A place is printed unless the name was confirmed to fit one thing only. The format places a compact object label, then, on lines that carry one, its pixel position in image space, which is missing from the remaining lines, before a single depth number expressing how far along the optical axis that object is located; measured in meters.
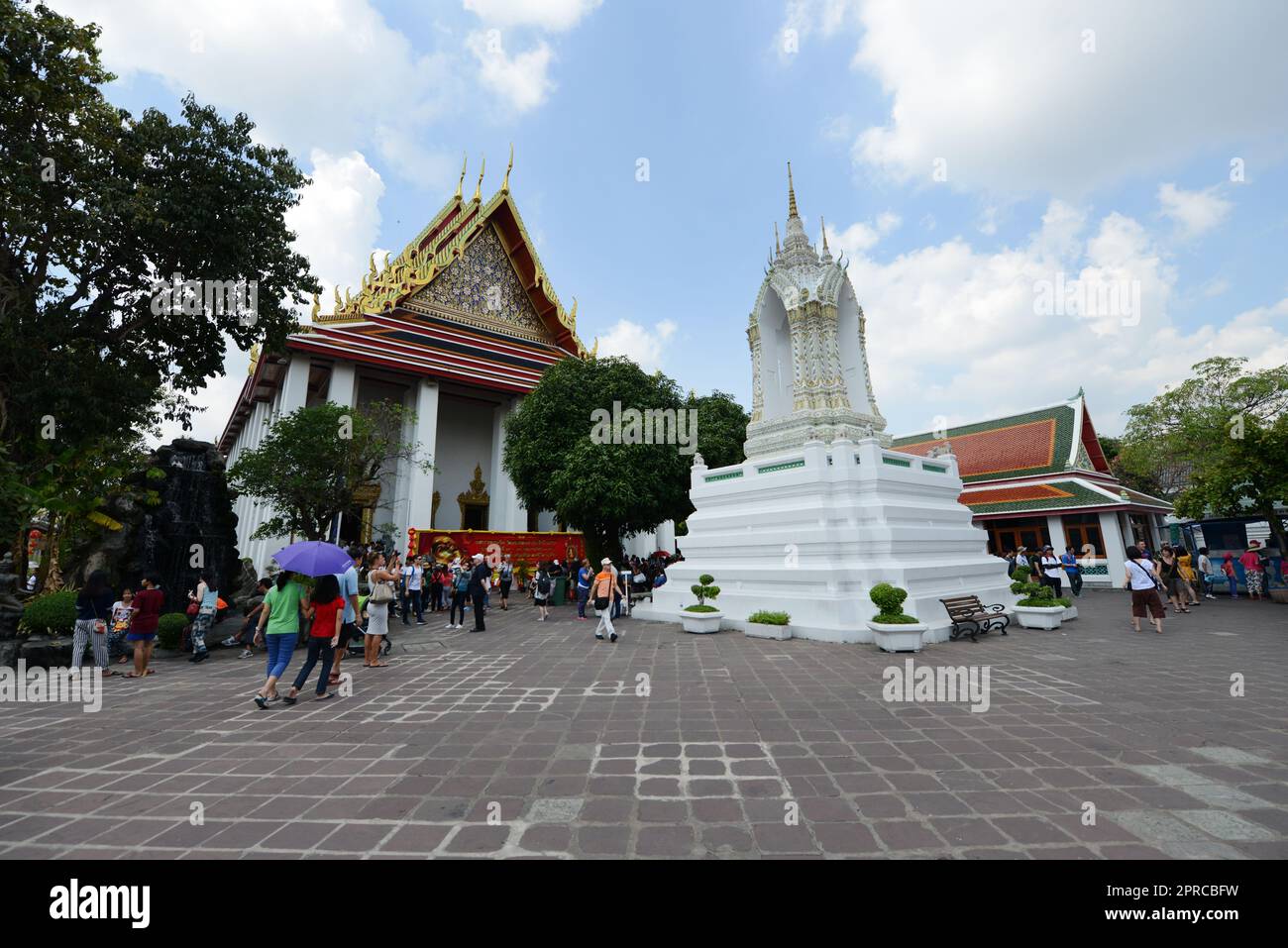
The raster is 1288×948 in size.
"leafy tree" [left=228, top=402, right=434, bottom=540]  14.46
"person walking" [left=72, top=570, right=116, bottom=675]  8.11
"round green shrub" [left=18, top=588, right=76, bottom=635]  8.98
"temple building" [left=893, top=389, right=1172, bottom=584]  18.94
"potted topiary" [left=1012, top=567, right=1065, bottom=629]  9.75
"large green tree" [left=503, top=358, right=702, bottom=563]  16.69
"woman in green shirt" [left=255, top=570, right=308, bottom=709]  5.50
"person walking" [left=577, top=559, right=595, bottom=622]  13.62
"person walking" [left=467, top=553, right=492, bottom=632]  10.96
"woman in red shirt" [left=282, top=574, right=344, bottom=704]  5.82
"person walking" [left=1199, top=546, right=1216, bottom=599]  15.18
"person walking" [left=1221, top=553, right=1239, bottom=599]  14.89
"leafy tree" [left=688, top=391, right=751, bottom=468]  19.67
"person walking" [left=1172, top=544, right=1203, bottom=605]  13.40
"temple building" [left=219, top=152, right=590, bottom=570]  21.34
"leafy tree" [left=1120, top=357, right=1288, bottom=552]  13.71
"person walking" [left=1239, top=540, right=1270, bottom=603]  14.36
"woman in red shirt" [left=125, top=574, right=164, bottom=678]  7.82
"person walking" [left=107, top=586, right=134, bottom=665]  8.63
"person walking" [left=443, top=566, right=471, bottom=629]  11.84
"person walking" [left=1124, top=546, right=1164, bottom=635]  9.23
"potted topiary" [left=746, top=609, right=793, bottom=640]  9.23
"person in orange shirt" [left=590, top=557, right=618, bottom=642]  9.53
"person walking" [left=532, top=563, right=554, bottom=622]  13.27
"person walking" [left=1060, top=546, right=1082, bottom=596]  16.17
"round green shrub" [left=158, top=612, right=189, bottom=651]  9.23
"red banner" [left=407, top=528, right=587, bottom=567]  20.33
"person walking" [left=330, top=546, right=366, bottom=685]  7.57
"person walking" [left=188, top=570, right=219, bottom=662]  9.01
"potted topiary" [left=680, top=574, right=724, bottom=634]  10.12
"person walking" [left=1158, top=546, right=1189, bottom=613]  12.21
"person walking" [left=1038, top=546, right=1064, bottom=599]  14.12
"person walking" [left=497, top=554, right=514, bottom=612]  16.03
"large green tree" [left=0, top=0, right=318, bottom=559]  9.03
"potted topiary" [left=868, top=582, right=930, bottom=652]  7.65
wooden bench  8.58
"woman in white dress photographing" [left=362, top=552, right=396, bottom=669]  7.55
